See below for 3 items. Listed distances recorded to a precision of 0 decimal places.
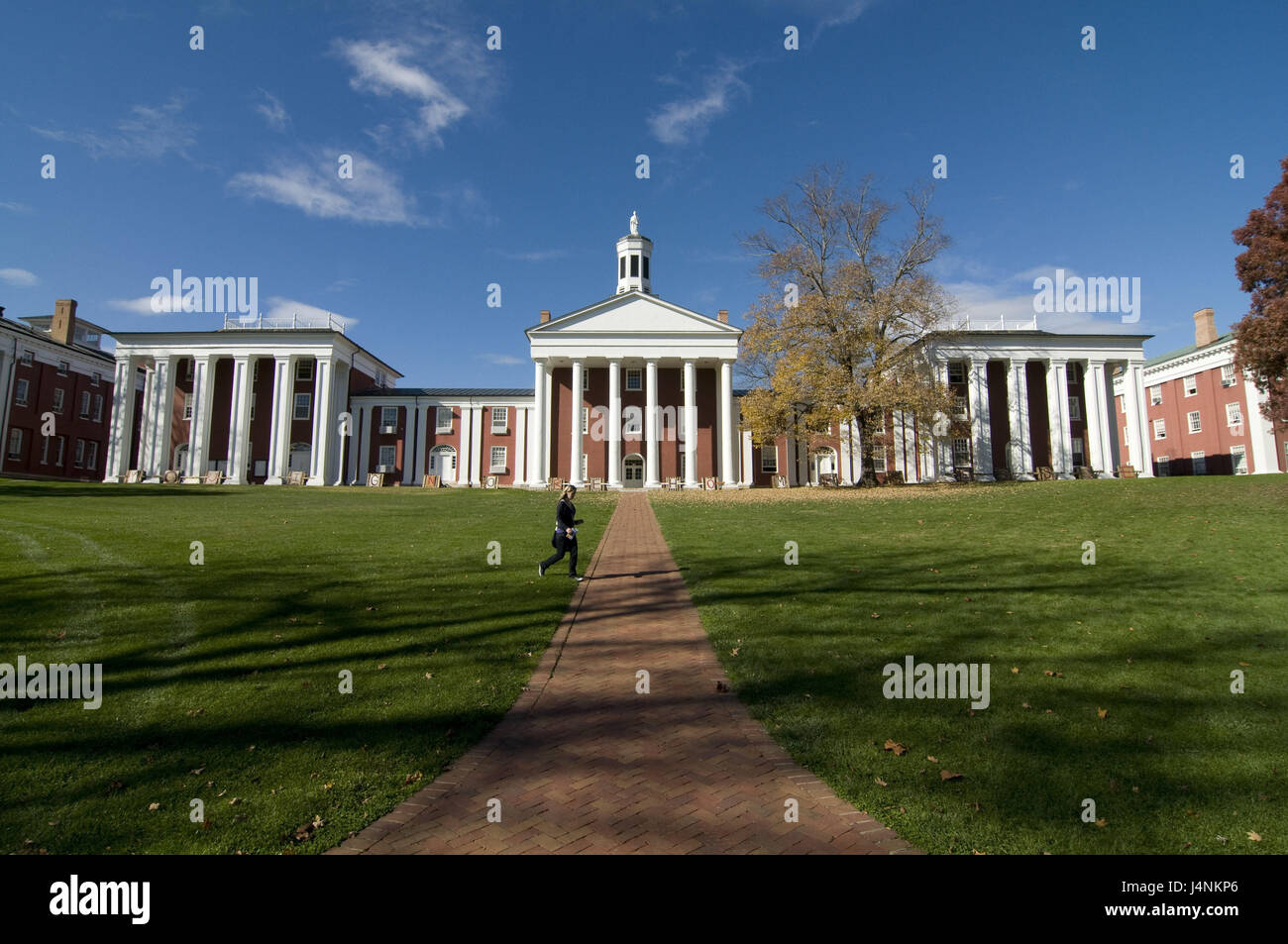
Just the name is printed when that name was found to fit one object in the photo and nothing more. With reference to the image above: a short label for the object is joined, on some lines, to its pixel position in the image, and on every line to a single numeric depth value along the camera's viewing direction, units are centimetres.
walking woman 1163
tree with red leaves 2523
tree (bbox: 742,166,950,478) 3328
